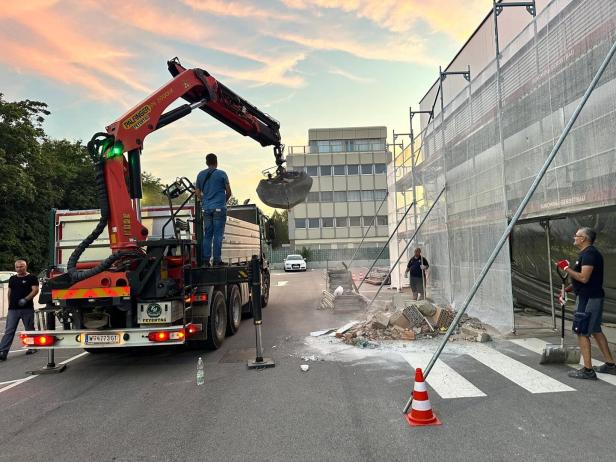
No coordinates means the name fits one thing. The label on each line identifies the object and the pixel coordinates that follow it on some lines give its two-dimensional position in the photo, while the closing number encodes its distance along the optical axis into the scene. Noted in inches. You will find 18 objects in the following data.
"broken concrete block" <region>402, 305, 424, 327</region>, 332.5
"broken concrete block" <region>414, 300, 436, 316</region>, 345.4
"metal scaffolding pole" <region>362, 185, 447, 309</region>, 456.3
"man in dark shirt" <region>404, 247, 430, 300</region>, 511.1
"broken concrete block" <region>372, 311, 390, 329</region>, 328.2
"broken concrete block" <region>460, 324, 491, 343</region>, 301.3
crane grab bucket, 410.6
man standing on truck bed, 291.7
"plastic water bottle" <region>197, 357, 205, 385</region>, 223.1
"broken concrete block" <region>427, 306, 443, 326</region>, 338.8
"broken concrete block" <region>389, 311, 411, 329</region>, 330.3
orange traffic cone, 162.1
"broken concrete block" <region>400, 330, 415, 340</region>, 314.7
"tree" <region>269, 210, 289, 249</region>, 3010.1
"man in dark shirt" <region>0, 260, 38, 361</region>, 309.7
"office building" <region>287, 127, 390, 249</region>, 1914.4
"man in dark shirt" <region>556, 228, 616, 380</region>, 208.1
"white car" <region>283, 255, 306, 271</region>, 1461.6
